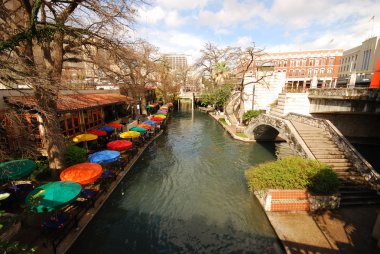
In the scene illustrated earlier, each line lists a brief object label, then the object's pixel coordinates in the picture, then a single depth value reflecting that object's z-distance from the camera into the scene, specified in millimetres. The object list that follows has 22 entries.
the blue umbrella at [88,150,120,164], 12289
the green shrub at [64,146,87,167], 13048
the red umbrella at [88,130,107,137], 17869
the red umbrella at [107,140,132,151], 14891
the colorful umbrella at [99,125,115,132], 19948
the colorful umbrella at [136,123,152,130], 21898
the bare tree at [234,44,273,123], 28625
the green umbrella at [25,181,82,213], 7457
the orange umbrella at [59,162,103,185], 9469
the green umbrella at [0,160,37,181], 9046
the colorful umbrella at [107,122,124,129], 21484
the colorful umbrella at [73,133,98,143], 15739
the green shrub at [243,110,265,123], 27881
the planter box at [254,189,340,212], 10398
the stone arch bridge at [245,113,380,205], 11352
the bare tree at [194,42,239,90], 47359
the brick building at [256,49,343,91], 55750
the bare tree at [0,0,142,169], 7633
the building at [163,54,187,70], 47766
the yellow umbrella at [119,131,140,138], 17839
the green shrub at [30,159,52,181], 12352
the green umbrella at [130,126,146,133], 20256
